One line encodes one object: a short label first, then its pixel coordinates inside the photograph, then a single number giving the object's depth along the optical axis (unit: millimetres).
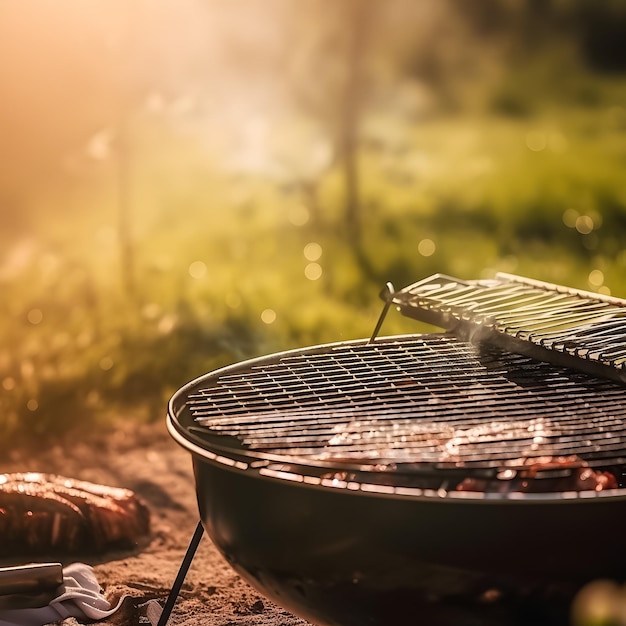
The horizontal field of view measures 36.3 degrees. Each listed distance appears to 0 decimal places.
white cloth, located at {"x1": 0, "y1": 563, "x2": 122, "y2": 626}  3135
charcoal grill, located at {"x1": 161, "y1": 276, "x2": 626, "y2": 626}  2082
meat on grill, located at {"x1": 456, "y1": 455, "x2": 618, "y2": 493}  2184
